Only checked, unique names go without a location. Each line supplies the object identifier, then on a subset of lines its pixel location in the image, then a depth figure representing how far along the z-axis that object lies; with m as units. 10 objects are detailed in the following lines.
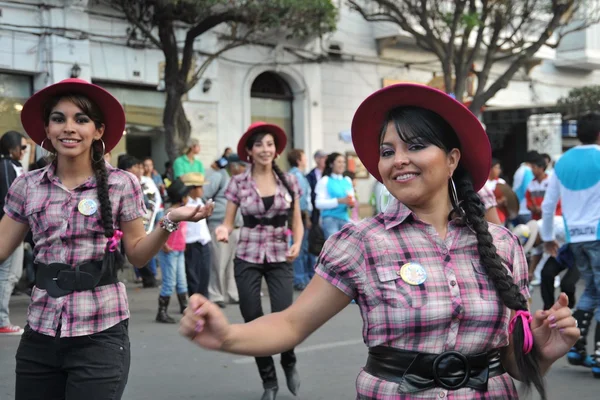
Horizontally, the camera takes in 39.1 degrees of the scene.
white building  16.44
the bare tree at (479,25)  18.55
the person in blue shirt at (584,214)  6.96
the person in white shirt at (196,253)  10.33
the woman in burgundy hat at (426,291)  2.51
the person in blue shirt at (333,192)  12.57
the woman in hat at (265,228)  6.38
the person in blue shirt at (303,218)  13.22
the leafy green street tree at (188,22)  15.58
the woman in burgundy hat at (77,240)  3.49
